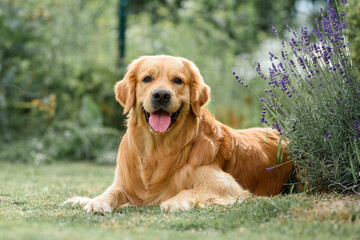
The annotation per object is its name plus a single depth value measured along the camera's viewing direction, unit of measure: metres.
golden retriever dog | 3.60
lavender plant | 3.33
